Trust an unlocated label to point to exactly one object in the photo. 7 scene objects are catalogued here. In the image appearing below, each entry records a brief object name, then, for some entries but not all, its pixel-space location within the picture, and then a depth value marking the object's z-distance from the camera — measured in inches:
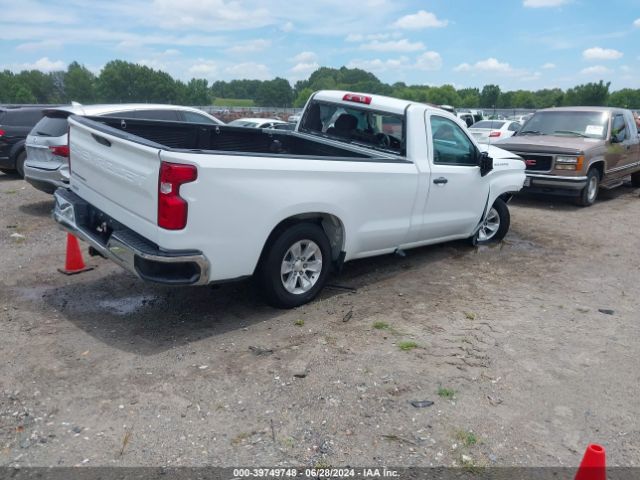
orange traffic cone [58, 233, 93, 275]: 229.6
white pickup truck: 156.9
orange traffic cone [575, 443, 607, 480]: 95.1
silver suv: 318.7
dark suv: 445.1
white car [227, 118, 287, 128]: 856.9
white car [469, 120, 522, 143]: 788.6
